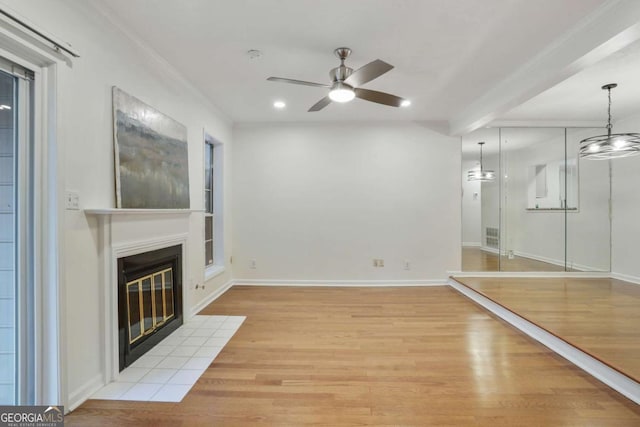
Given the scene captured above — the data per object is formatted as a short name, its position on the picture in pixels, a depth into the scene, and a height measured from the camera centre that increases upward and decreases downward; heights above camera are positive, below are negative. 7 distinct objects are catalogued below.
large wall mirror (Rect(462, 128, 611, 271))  4.86 +0.15
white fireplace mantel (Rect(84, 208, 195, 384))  2.04 -0.27
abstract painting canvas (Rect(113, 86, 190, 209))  2.26 +0.51
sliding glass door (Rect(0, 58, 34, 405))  1.62 -0.12
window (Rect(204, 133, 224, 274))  4.46 +0.10
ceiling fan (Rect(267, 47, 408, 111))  2.28 +1.12
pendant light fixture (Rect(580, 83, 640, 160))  3.35 +0.77
